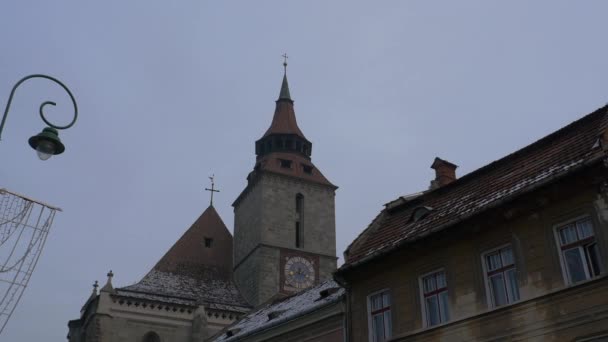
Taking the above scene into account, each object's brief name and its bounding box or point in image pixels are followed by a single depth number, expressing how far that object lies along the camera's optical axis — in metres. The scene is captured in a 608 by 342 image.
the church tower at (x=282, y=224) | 47.72
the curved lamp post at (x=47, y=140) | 10.66
